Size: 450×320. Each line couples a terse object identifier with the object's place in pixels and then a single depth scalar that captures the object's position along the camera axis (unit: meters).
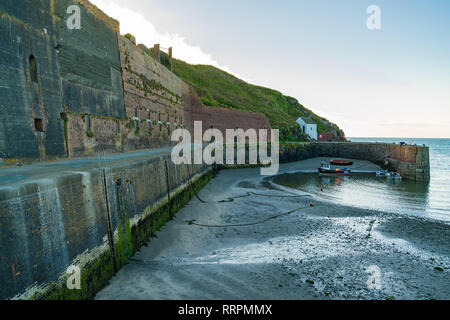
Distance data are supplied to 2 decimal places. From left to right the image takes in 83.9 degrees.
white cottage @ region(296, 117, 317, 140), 73.12
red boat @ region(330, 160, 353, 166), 43.00
